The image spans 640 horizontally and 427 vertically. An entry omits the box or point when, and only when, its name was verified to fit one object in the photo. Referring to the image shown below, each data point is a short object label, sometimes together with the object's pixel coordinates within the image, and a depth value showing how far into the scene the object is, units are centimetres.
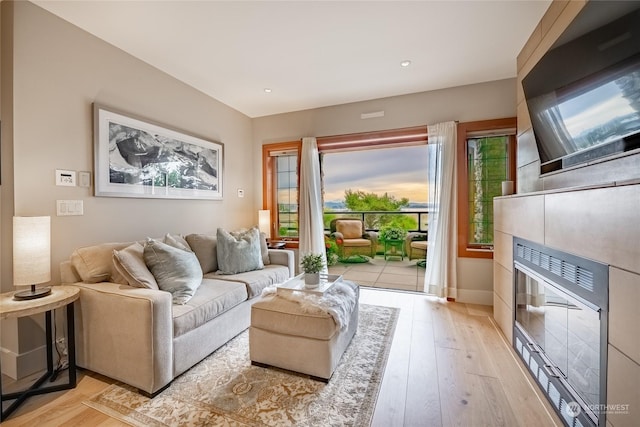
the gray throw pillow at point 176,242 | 249
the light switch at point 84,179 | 221
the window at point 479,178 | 329
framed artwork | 236
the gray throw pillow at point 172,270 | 202
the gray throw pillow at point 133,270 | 186
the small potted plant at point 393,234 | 602
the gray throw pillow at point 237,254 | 280
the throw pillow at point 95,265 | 194
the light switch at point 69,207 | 207
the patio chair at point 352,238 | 578
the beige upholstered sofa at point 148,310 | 165
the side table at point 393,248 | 603
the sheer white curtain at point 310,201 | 401
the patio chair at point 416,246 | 532
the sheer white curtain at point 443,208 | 334
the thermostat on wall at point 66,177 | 207
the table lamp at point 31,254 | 163
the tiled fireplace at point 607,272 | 101
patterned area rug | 147
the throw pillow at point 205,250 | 282
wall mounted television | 124
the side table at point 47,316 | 150
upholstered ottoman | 177
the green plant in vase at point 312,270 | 228
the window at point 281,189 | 441
